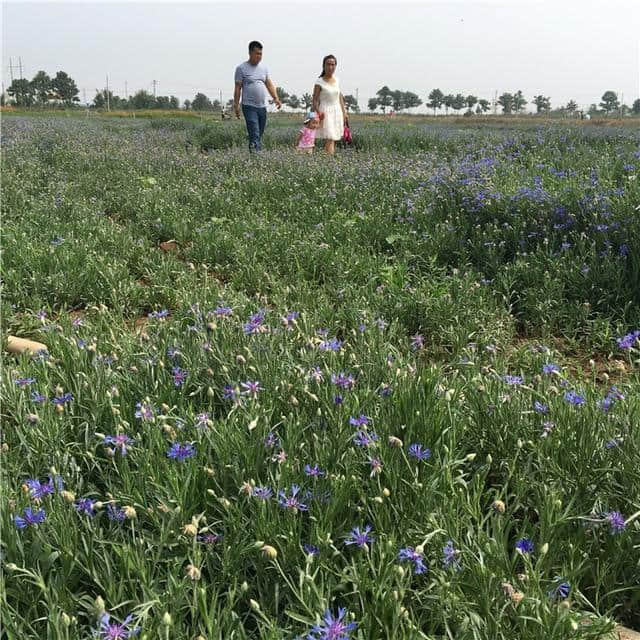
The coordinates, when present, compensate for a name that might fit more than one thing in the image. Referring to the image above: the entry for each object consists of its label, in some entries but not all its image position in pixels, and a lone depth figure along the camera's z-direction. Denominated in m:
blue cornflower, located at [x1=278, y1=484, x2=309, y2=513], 1.65
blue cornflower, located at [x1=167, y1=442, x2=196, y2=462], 1.83
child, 10.38
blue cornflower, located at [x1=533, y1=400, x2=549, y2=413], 2.07
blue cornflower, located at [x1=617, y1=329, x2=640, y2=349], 2.26
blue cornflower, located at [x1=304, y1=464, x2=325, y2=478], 1.79
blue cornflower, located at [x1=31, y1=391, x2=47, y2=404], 2.26
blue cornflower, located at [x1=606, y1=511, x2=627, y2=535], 1.63
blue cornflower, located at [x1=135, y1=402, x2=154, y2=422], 2.01
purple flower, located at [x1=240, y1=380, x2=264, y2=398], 2.20
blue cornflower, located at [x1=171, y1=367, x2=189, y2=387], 2.43
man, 10.05
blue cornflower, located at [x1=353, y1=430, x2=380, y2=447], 1.89
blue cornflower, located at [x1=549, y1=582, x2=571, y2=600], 1.43
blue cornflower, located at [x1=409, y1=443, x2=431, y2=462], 1.83
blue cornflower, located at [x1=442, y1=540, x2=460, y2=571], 1.51
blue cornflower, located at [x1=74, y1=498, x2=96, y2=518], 1.67
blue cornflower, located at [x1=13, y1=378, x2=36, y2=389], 2.36
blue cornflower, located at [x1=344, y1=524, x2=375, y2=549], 1.56
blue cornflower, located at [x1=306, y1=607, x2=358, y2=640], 1.24
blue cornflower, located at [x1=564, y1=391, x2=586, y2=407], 1.97
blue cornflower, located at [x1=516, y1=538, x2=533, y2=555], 1.55
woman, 10.09
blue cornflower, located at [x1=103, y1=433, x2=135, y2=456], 1.92
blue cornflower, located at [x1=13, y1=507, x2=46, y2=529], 1.57
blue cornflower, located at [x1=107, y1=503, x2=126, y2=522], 1.68
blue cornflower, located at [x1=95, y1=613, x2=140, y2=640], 1.27
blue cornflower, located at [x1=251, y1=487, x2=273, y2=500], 1.67
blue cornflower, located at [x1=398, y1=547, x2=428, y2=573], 1.48
